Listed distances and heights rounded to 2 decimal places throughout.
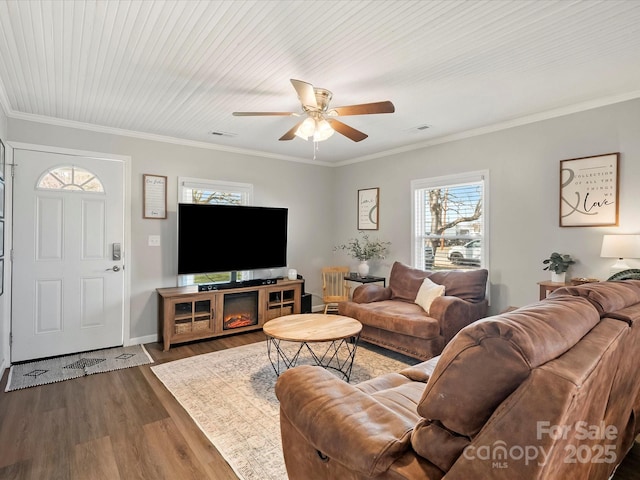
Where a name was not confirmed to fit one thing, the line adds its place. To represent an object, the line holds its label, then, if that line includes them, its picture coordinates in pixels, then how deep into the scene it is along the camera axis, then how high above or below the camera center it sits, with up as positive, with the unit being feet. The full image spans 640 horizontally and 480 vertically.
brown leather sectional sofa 2.94 -1.72
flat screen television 13.92 -0.17
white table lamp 9.10 -0.27
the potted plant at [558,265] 10.75 -0.85
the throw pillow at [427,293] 12.56 -2.08
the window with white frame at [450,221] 13.56 +0.61
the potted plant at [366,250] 16.80 -0.73
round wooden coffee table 9.41 -2.68
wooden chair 17.60 -2.46
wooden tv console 13.26 -3.10
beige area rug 6.94 -4.32
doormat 10.42 -4.35
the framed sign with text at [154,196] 13.89 +1.48
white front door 11.66 -0.78
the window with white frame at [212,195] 14.83 +1.74
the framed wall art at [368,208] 17.38 +1.36
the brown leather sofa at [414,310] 11.17 -2.63
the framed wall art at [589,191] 10.15 +1.40
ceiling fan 8.27 +3.04
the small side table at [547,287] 10.31 -1.46
